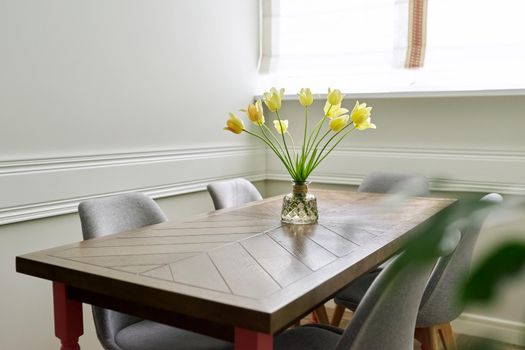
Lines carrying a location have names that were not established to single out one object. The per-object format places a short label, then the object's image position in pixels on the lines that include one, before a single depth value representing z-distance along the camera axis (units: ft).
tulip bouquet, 5.82
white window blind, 9.50
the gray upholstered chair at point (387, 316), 3.67
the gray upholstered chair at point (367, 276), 7.18
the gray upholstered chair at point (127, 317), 5.36
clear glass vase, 6.20
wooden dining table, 3.65
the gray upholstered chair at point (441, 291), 5.96
